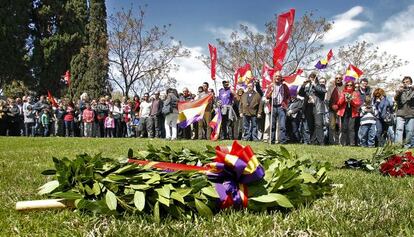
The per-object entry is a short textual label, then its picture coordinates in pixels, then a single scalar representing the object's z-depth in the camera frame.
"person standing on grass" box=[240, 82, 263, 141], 14.95
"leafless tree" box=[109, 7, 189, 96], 35.72
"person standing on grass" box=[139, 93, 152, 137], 18.55
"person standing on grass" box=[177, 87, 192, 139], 17.58
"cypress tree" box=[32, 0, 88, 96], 36.25
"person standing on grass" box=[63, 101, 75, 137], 19.75
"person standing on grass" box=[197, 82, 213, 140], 15.93
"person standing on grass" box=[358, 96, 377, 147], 13.14
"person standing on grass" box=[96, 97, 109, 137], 20.02
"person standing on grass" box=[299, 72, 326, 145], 13.62
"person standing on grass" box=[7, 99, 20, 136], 20.30
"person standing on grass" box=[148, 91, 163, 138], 17.47
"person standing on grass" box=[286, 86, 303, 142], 13.84
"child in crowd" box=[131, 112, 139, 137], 20.32
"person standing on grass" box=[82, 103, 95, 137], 19.64
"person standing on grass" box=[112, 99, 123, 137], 20.23
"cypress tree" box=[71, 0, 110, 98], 35.94
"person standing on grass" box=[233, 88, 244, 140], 16.56
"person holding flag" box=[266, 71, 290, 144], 13.25
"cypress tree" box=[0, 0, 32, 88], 34.47
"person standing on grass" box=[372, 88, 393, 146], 13.43
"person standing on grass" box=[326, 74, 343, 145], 13.45
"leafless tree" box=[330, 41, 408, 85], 39.34
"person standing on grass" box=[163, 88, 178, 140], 16.62
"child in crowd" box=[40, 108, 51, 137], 19.81
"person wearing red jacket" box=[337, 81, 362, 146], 13.15
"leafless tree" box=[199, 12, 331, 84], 37.03
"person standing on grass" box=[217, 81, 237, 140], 16.06
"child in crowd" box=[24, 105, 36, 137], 19.52
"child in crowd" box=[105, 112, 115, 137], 19.92
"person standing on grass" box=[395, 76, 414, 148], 12.35
